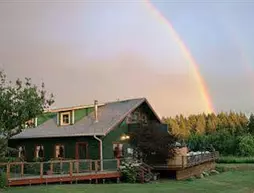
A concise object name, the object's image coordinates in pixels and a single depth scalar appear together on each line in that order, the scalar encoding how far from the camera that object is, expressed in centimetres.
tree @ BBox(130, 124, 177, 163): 2196
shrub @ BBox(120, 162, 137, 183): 2009
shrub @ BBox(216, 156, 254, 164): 3502
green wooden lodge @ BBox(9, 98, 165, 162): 2256
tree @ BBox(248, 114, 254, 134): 5953
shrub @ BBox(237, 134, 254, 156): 4187
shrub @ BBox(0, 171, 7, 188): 1515
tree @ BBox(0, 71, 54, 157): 1400
